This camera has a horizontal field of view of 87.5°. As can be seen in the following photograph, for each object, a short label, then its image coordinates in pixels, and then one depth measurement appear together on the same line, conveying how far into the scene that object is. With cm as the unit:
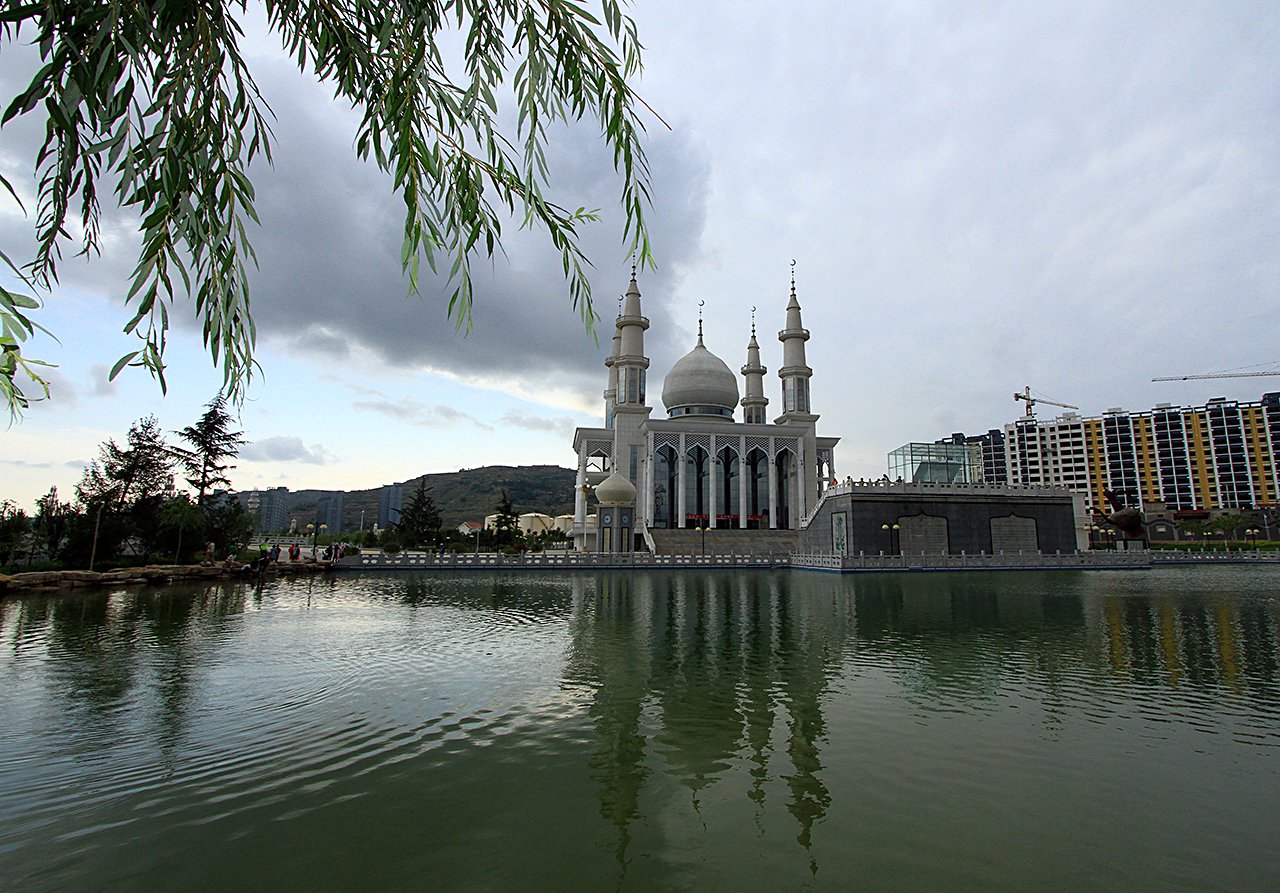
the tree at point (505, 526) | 6488
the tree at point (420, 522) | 6081
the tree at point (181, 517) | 3241
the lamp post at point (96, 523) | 2651
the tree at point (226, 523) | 3912
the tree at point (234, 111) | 340
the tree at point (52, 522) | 3067
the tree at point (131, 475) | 3306
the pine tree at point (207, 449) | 4059
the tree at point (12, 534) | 2862
